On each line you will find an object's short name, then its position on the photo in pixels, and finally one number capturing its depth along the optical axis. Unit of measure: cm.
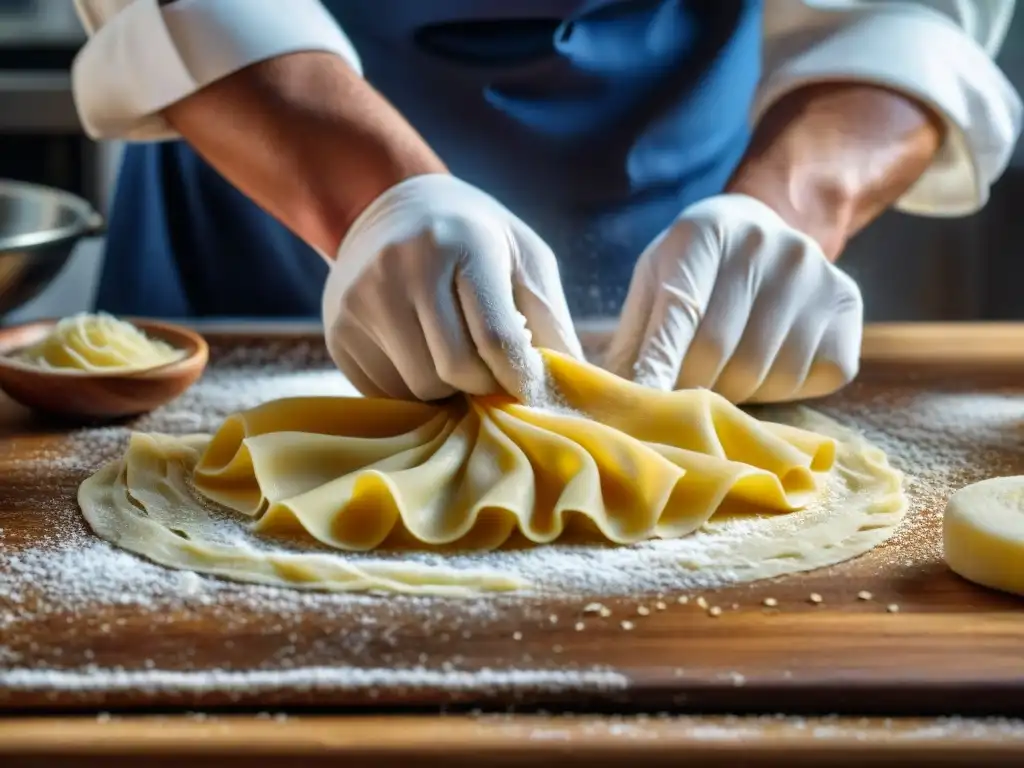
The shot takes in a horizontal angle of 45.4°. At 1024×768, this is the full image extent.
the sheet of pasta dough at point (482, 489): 109
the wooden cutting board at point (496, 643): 85
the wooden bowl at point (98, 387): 144
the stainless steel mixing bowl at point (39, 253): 176
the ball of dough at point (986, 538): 100
